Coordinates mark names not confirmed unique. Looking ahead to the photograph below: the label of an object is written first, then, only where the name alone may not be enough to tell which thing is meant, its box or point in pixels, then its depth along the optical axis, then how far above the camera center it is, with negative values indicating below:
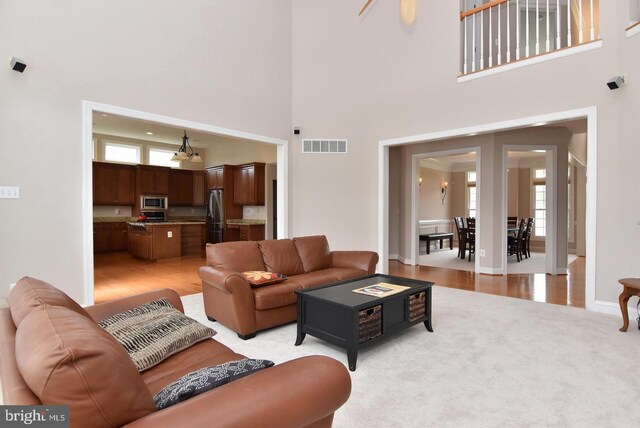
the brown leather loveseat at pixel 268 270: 3.02 -0.71
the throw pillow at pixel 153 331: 1.64 -0.66
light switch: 3.30 +0.17
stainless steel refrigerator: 9.27 -0.20
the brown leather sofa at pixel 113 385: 0.82 -0.49
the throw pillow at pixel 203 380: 1.04 -0.57
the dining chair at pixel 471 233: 7.89 -0.58
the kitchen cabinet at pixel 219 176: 9.21 +0.93
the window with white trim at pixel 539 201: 9.89 +0.22
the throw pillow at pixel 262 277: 3.17 -0.67
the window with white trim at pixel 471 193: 11.37 +0.53
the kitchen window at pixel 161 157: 9.93 +1.55
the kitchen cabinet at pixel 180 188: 9.96 +0.63
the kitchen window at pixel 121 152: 9.09 +1.58
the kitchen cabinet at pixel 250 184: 8.66 +0.66
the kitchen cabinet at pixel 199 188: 10.38 +0.64
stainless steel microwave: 9.38 +0.19
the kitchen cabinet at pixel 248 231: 8.61 -0.57
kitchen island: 7.29 -0.69
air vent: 6.06 +1.13
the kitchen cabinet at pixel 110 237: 8.69 -0.72
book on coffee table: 2.87 -0.72
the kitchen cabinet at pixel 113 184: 8.63 +0.67
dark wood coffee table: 2.52 -0.87
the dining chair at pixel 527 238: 7.77 -0.71
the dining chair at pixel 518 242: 7.67 -0.79
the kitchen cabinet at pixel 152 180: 9.32 +0.82
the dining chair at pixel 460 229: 8.23 -0.50
